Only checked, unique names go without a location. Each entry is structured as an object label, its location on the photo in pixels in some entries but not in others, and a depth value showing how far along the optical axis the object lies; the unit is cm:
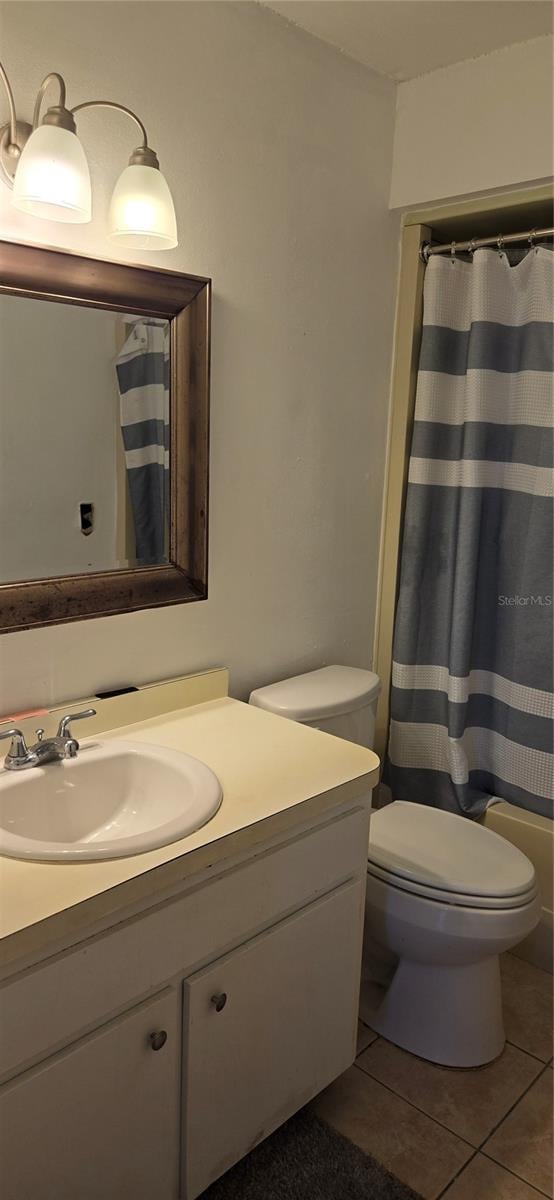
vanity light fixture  125
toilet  172
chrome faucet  139
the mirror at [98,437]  144
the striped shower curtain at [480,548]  212
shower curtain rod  203
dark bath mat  149
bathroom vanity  108
